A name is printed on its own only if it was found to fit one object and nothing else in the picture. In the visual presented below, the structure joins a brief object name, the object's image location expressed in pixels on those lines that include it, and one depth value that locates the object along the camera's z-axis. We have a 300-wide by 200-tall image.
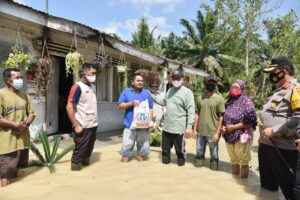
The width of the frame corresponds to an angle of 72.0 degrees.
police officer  2.41
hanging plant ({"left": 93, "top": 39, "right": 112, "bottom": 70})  5.60
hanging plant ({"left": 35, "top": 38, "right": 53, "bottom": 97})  4.69
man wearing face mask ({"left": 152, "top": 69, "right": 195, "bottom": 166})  3.80
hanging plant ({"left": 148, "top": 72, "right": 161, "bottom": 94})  7.62
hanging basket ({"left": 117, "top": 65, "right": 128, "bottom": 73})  6.10
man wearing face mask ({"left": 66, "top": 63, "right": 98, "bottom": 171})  3.44
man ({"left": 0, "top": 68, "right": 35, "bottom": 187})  2.95
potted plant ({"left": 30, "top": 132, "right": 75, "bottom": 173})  3.60
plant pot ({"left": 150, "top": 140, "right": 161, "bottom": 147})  5.30
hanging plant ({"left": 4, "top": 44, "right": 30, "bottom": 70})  4.08
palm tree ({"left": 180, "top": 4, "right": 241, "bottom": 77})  17.88
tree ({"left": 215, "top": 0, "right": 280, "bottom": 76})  14.46
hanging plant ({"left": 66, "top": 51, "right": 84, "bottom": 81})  4.84
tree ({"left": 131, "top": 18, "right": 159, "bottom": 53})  15.71
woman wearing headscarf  3.32
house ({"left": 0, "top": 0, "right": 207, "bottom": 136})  4.51
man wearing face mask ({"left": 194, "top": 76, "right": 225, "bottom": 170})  3.68
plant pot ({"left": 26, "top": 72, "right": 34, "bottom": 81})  4.88
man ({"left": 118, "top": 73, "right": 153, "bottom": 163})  3.94
